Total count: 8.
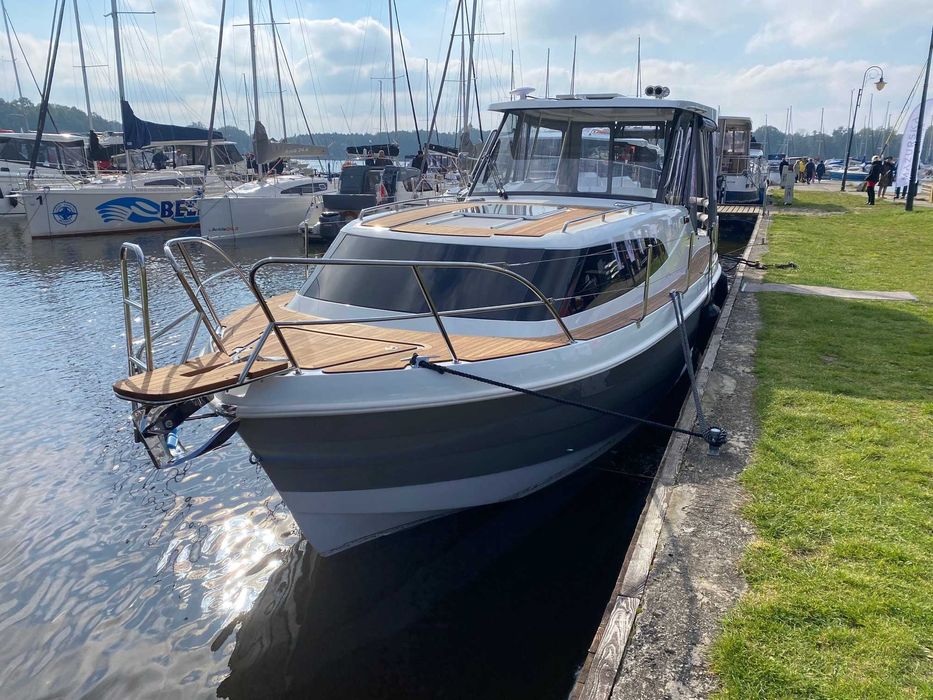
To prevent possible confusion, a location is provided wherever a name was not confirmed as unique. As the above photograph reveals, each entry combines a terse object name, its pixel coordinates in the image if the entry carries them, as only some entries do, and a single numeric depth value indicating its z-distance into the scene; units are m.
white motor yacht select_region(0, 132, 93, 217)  30.64
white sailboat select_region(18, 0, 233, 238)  24.12
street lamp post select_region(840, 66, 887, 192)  23.62
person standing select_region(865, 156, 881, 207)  23.91
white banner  20.64
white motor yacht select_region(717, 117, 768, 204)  23.44
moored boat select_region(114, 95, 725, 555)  4.14
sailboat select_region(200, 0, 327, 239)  24.00
